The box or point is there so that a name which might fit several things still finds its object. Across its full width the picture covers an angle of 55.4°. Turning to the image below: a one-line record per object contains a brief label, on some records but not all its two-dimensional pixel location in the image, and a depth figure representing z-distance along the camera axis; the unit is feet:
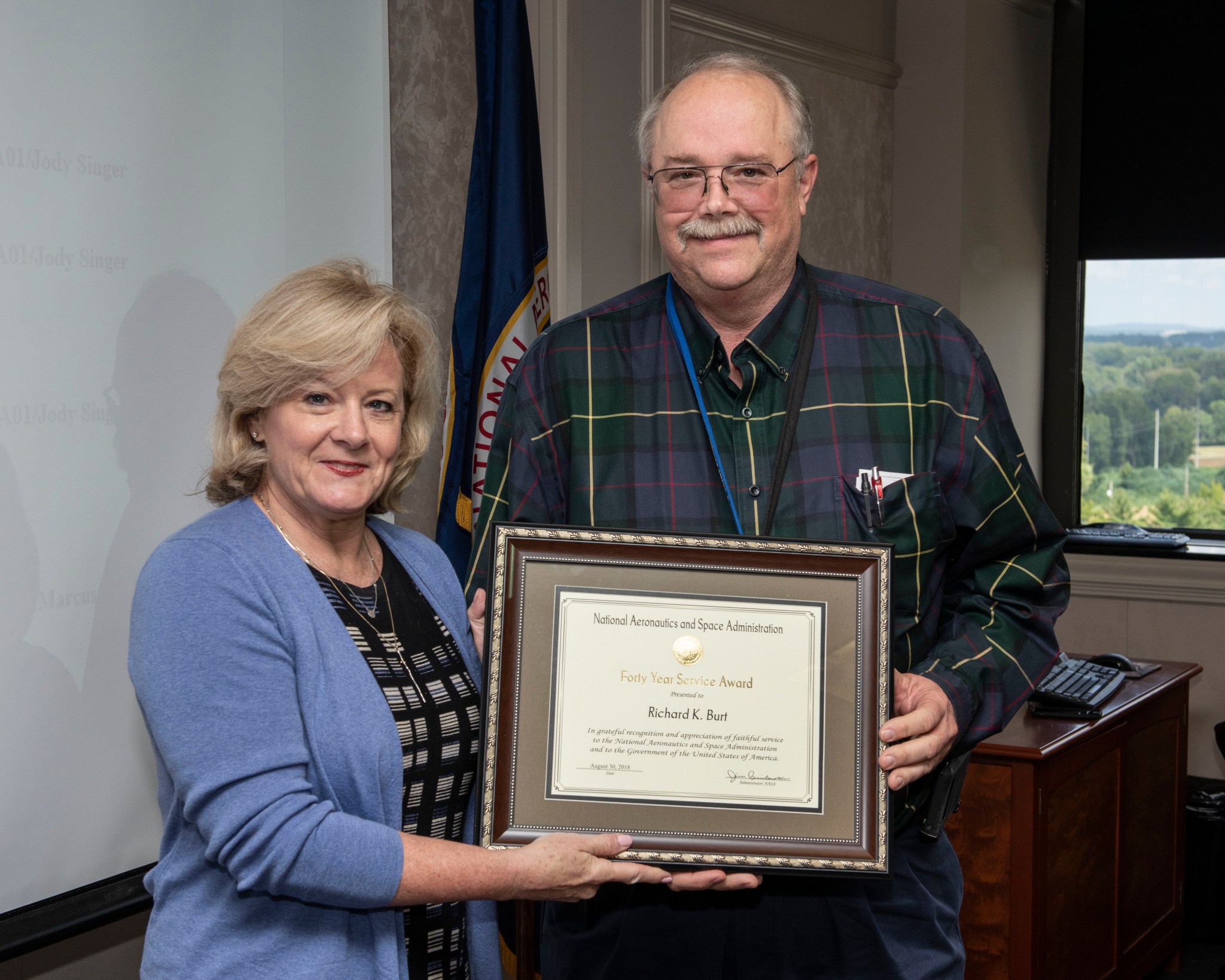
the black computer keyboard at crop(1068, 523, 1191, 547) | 13.84
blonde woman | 3.77
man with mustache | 4.50
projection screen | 5.65
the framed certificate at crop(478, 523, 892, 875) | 3.99
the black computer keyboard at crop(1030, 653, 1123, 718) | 9.25
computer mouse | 10.73
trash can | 11.83
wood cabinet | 8.30
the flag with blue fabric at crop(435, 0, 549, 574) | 8.11
